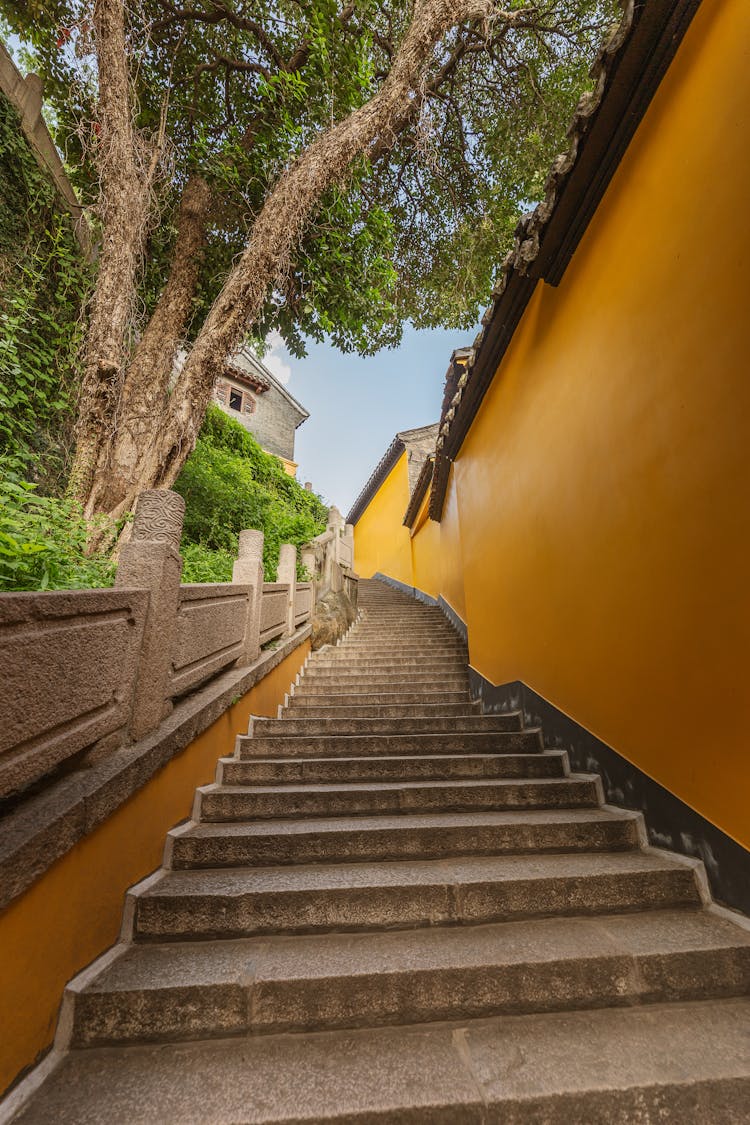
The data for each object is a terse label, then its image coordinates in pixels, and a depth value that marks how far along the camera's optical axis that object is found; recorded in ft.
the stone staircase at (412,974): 4.49
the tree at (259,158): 15.42
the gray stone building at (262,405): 49.06
